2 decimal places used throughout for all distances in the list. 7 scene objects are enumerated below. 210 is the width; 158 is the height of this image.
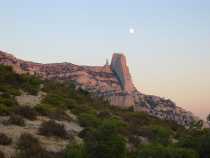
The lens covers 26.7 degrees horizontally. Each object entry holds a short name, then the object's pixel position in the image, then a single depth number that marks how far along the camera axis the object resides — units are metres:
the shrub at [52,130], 21.36
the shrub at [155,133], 26.61
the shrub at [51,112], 27.45
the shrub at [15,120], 21.97
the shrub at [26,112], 24.96
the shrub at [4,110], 23.85
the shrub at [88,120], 28.03
